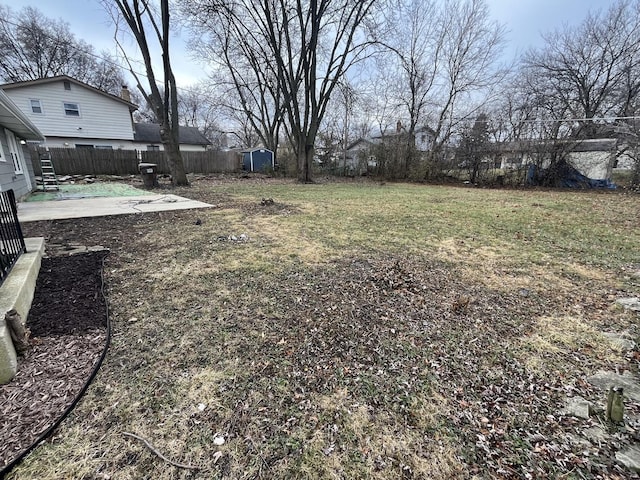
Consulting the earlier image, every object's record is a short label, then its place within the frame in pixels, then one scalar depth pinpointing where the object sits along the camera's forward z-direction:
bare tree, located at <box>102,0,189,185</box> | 9.88
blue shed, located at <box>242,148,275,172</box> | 23.56
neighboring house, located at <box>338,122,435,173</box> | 16.97
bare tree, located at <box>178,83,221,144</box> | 34.93
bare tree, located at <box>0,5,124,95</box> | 20.75
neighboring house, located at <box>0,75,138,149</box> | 16.22
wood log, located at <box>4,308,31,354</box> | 1.80
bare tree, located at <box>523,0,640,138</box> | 17.36
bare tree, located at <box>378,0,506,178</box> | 16.41
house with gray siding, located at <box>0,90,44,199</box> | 6.73
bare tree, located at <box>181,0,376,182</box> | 12.66
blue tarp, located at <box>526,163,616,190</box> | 12.30
